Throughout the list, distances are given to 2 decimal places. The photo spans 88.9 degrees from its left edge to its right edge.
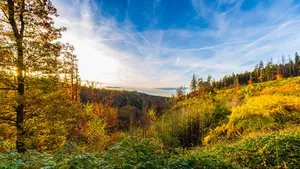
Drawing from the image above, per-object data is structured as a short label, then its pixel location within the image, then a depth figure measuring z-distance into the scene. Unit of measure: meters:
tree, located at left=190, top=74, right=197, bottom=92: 39.04
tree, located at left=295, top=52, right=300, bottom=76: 42.30
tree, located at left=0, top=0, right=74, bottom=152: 4.36
